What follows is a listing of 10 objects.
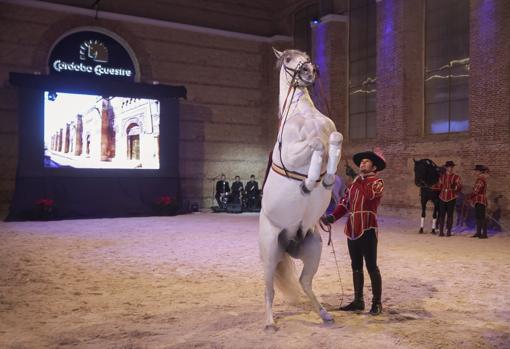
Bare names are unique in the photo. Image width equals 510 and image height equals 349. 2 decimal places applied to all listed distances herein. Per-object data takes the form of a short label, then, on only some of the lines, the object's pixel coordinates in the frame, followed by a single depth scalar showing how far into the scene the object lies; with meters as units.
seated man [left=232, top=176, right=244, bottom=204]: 19.17
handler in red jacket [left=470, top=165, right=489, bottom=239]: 11.15
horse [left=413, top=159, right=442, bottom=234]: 11.80
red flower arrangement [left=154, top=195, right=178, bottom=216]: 17.20
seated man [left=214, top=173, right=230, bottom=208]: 18.98
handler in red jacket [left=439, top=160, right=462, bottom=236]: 11.27
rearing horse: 4.08
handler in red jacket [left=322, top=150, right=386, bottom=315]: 4.88
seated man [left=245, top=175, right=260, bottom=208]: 19.22
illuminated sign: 17.53
